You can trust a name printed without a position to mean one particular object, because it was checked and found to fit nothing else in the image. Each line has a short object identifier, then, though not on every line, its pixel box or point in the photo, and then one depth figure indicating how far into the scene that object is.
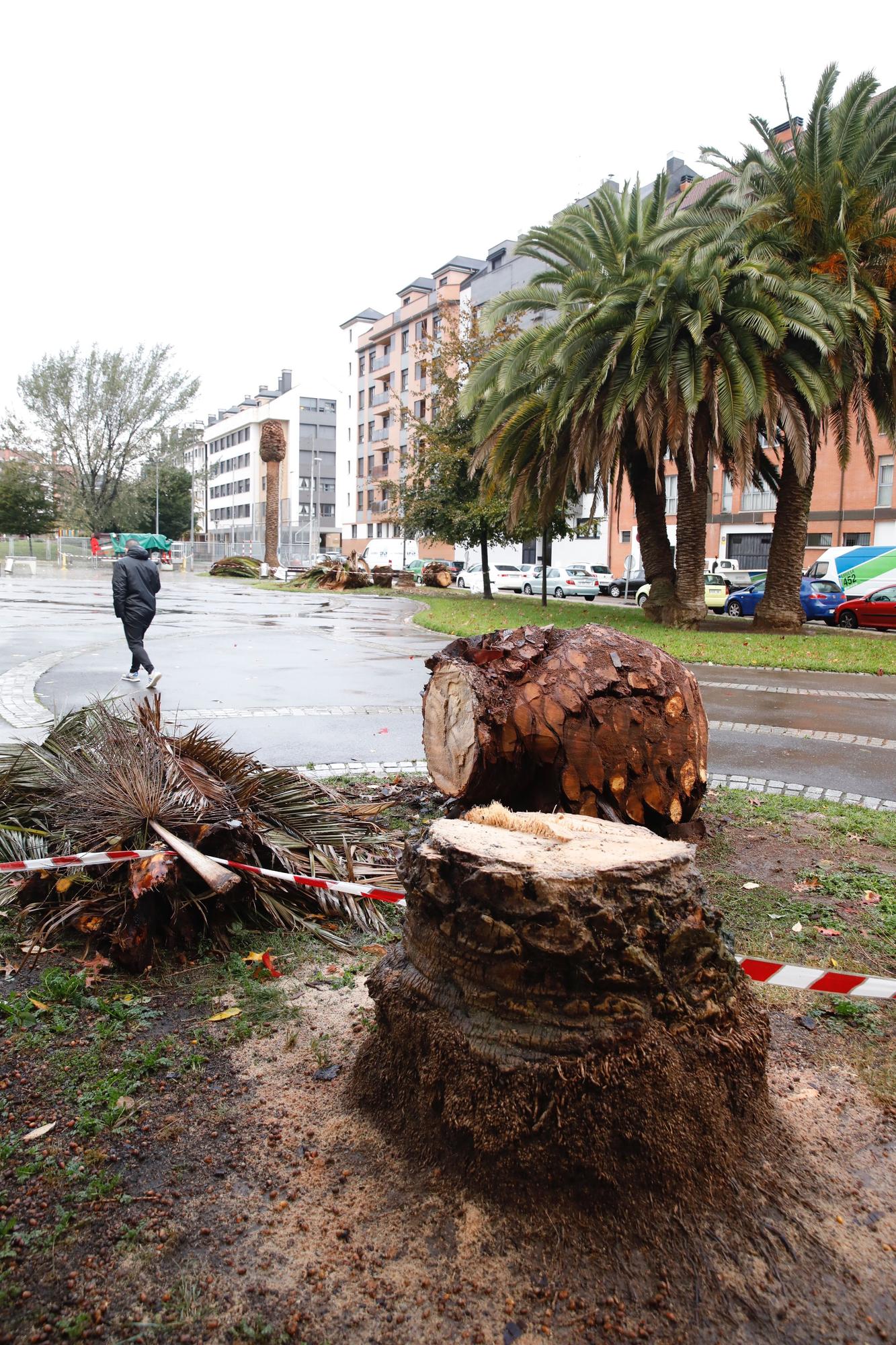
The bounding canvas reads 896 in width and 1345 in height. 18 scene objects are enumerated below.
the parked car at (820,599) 28.33
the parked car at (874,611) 26.17
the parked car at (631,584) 47.25
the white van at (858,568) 31.88
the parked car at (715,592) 34.50
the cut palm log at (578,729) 4.88
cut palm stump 2.29
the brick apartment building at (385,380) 78.94
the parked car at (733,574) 38.59
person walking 11.80
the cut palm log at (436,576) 46.09
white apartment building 102.75
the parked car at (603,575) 47.26
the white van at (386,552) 67.00
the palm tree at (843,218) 18.97
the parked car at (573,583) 43.22
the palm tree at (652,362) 18.30
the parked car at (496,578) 45.47
